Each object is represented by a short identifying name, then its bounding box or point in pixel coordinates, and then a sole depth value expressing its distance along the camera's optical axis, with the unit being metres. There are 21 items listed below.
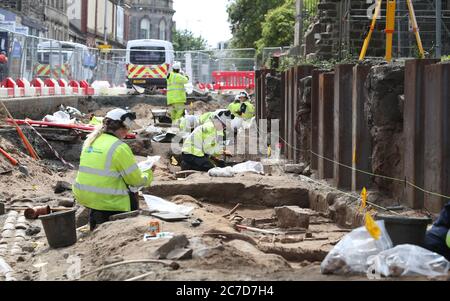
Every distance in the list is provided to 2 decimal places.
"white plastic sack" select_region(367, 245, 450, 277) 5.46
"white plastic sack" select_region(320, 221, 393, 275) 5.70
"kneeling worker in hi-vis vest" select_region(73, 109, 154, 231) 8.83
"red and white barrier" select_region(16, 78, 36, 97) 21.63
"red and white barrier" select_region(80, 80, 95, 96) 30.82
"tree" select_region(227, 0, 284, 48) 55.91
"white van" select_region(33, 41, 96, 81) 27.77
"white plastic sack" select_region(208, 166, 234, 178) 13.46
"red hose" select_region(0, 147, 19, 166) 13.70
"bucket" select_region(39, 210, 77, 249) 8.73
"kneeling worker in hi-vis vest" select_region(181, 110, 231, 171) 14.93
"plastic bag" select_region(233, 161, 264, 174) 14.17
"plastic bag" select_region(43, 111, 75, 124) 17.55
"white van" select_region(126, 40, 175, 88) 38.81
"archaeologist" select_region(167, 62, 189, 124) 23.48
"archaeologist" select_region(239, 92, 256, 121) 22.81
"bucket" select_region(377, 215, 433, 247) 5.94
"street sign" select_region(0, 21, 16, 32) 33.01
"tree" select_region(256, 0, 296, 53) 46.16
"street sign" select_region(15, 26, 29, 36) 38.18
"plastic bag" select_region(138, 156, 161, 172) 9.64
